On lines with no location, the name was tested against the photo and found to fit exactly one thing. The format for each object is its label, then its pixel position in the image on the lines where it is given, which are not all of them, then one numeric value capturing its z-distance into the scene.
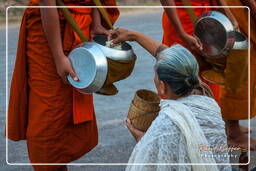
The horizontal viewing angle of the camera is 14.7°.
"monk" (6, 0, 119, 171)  4.79
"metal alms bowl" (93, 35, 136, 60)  4.63
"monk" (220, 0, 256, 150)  5.91
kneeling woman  3.60
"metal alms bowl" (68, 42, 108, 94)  4.59
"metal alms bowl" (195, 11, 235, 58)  5.21
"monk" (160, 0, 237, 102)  5.34
